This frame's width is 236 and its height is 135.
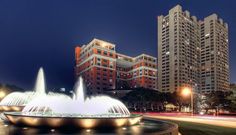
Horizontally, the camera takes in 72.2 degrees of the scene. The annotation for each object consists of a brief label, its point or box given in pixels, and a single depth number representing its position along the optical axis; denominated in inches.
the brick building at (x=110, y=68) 3237.4
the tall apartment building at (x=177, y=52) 3786.5
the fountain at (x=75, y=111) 373.1
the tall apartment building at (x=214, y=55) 4139.9
